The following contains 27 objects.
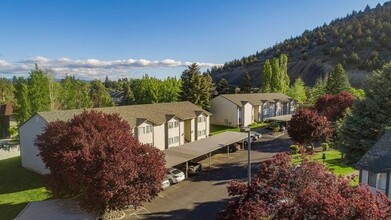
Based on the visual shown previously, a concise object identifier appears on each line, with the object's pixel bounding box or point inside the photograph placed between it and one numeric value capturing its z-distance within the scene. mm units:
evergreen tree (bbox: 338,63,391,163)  28438
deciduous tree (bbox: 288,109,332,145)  37156
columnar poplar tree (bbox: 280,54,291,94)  89744
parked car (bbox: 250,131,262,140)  51594
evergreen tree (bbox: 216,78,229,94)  102462
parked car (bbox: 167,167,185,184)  30906
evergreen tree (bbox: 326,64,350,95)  78438
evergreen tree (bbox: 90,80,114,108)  81625
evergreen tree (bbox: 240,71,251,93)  99125
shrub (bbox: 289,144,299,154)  41338
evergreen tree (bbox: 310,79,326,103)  83250
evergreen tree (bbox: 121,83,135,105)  84888
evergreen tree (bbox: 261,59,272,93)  88606
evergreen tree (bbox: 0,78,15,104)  100800
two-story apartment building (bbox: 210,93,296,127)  63125
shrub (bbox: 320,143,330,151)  43625
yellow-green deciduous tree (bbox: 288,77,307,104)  86488
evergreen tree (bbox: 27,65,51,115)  51531
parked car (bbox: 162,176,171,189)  29772
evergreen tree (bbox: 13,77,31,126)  50594
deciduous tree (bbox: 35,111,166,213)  20172
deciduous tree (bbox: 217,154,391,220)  10414
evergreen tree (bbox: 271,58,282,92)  88519
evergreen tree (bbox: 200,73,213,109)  64750
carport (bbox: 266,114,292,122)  62619
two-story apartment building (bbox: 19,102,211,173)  34469
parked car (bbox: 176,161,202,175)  34000
